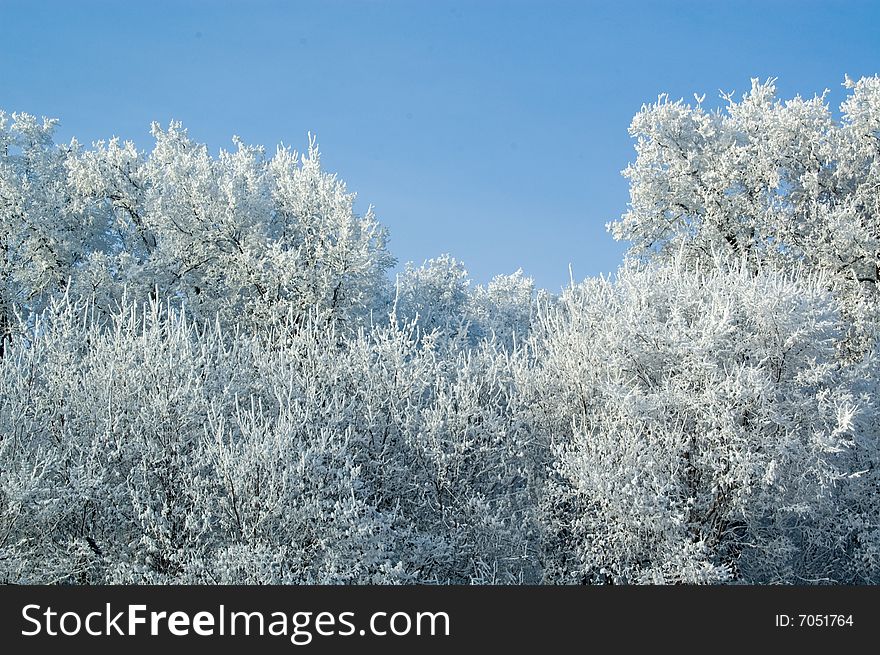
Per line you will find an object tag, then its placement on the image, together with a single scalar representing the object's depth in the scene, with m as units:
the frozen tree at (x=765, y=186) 32.47
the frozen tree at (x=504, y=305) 54.41
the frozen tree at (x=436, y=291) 49.94
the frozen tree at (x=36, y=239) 33.78
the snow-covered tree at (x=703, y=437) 20.05
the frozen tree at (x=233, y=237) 33.16
